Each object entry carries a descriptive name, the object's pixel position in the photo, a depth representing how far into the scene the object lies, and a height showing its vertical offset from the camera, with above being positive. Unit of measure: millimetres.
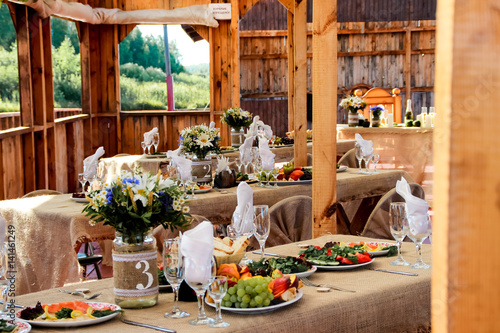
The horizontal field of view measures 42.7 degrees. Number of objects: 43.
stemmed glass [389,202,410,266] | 2404 -399
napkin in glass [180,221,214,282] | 1797 -380
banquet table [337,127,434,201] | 8297 -453
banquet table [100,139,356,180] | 6160 -424
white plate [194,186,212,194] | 4396 -503
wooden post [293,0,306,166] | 4906 +264
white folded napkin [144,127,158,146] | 6418 -187
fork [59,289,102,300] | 2094 -581
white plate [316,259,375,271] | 2375 -561
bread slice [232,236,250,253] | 2285 -459
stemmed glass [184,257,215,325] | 1793 -444
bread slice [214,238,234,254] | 2273 -466
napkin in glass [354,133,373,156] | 5039 -242
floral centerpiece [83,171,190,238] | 2014 -268
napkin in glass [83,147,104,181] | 4176 -313
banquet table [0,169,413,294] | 3600 -657
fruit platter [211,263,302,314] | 1886 -528
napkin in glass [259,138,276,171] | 4555 -283
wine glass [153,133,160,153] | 6483 -210
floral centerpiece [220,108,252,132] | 7207 -11
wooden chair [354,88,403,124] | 9829 +236
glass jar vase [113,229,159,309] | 2016 -487
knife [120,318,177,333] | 1750 -583
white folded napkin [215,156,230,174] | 4695 -351
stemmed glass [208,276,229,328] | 1740 -466
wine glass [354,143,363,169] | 5076 -284
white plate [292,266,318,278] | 2242 -552
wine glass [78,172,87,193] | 4228 -394
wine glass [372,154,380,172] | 5037 -338
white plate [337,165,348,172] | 5398 -448
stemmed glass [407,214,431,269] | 2363 -417
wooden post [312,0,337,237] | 3207 +9
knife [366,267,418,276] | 2301 -574
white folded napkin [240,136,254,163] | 5199 -293
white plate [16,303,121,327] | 1784 -568
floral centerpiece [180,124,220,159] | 4621 -165
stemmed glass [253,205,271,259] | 2438 -399
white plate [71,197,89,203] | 3990 -503
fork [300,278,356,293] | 2136 -578
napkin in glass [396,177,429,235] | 2363 -369
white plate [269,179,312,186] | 4669 -483
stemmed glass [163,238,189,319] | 1874 -438
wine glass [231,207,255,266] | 2475 -423
